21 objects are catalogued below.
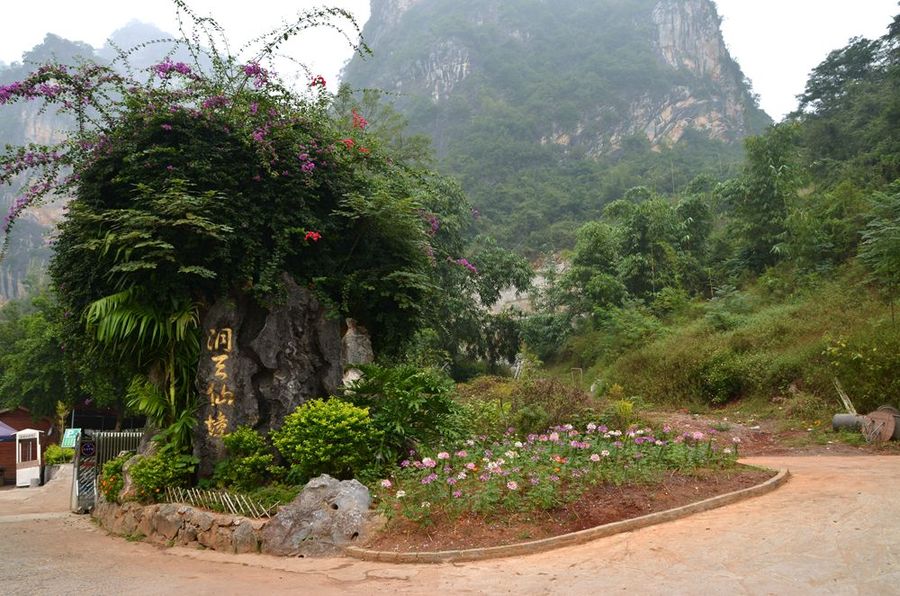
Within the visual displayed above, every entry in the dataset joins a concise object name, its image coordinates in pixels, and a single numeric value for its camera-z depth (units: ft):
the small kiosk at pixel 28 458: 67.67
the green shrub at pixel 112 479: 27.76
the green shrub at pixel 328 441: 21.85
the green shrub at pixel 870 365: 32.99
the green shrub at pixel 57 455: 79.98
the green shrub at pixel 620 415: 30.44
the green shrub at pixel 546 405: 29.48
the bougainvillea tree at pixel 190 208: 24.95
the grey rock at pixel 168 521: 22.36
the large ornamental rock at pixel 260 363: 24.77
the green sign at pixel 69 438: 58.90
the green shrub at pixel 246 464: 23.16
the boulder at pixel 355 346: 30.09
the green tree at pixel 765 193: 65.16
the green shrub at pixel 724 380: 45.24
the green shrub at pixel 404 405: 23.44
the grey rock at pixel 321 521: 18.70
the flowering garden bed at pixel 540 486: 17.72
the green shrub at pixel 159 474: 24.45
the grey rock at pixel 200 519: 21.04
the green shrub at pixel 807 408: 36.37
